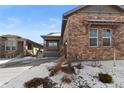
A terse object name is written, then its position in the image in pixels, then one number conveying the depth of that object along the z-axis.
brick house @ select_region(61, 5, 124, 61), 5.64
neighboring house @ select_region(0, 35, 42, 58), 10.40
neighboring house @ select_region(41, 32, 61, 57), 10.30
